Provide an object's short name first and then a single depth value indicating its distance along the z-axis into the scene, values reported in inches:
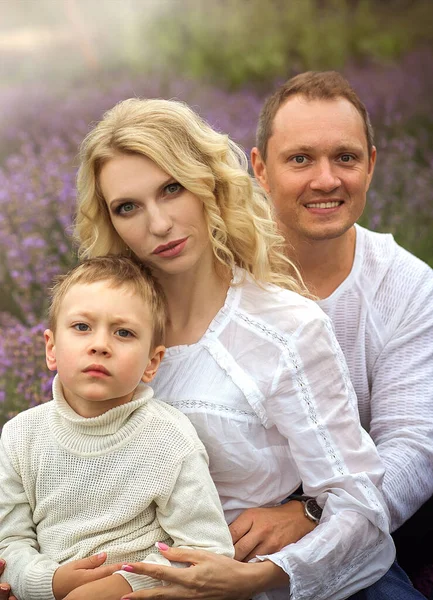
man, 78.7
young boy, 65.5
